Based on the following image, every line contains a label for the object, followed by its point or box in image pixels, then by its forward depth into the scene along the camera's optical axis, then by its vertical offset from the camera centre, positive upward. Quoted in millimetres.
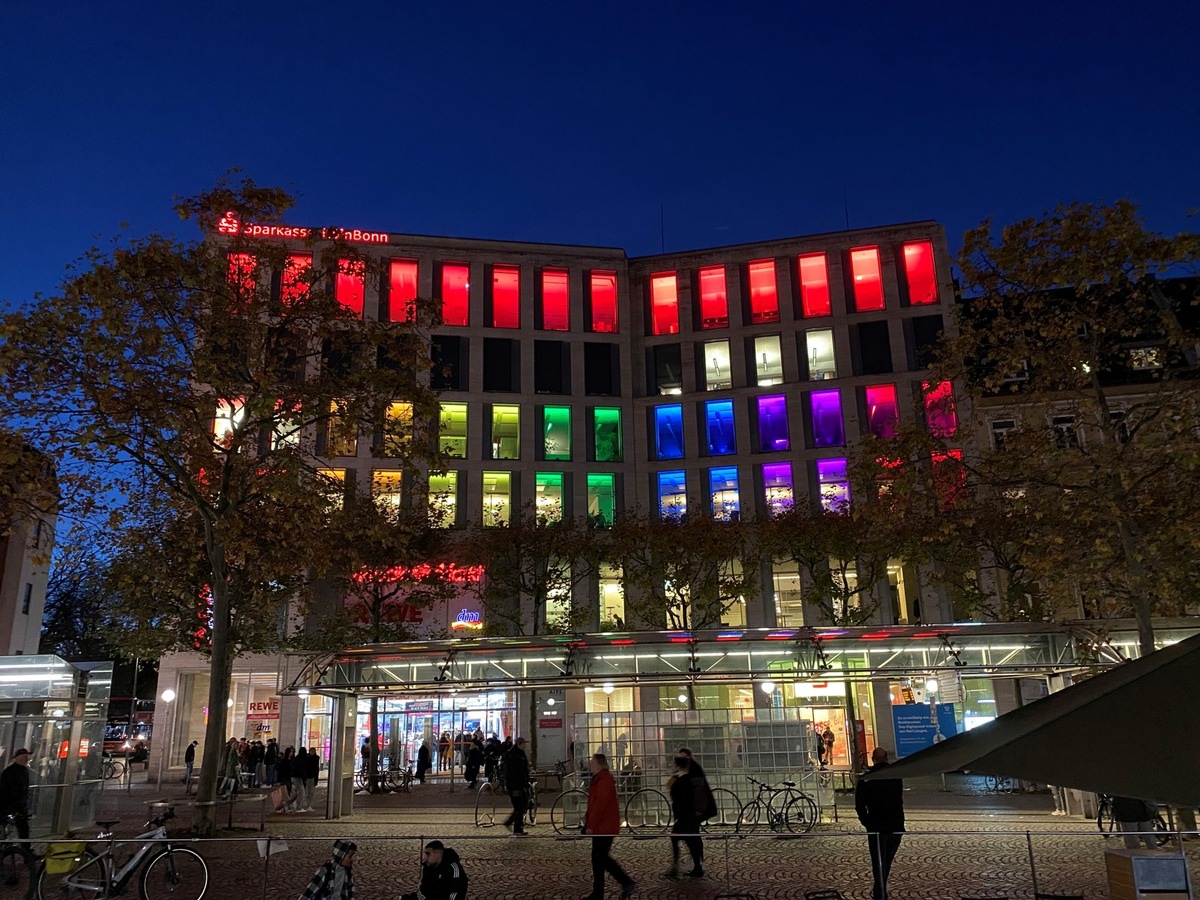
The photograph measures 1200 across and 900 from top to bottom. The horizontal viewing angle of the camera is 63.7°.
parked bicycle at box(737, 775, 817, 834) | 19953 -1374
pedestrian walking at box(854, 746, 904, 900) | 11172 -809
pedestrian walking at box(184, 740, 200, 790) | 35375 -216
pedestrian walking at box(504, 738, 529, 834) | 19344 -714
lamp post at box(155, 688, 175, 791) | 41275 +2137
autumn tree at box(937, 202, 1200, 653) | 18094 +6822
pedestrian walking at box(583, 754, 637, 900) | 12203 -998
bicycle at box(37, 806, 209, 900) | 11727 -1425
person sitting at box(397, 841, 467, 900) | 9250 -1187
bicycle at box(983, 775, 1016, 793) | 27767 -1359
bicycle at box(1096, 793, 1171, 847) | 16506 -1550
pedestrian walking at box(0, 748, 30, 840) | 14930 -498
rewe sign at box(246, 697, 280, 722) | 42656 +1669
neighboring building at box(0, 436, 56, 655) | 34281 +5657
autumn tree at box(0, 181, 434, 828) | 18172 +7216
